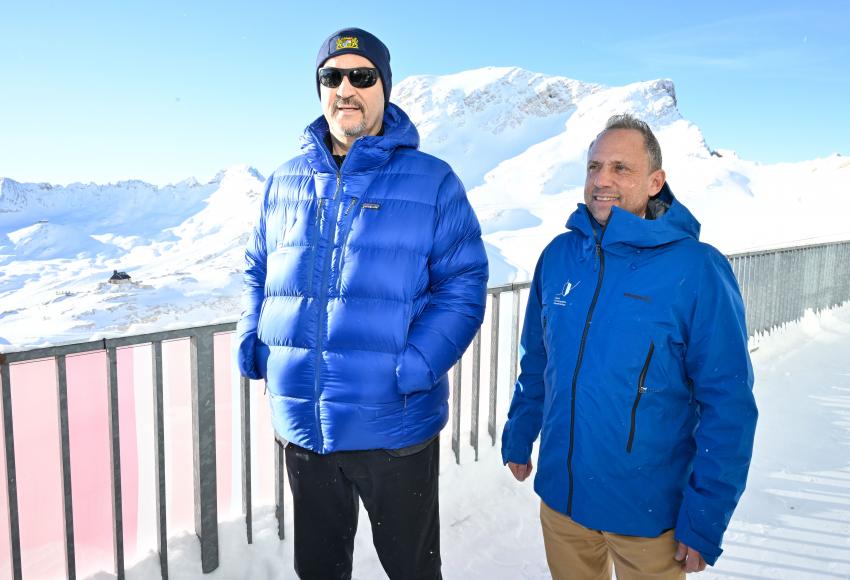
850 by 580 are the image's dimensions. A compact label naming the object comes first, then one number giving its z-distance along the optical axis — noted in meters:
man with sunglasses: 1.70
